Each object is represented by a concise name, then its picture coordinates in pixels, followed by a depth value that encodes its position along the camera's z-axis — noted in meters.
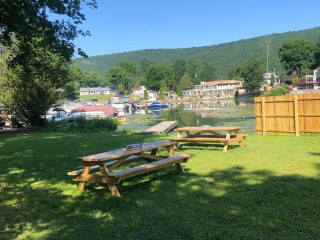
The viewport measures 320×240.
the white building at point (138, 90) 146.16
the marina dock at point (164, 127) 18.30
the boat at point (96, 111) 40.78
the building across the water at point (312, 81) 91.00
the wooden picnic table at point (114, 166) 5.24
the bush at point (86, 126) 19.66
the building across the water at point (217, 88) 114.56
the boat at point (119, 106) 61.59
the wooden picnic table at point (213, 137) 9.67
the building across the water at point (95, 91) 160.62
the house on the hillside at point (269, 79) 99.69
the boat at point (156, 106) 67.15
